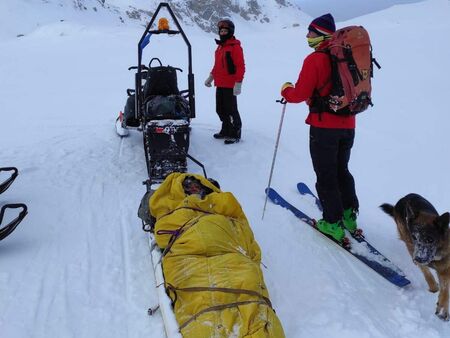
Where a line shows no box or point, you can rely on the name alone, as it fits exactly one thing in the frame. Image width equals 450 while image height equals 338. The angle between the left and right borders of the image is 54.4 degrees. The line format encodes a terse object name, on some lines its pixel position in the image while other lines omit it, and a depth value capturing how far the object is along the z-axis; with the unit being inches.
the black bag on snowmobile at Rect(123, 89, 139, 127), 245.3
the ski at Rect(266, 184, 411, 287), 144.6
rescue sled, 99.9
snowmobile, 206.1
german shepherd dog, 128.5
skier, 144.6
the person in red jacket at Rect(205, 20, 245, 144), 254.4
